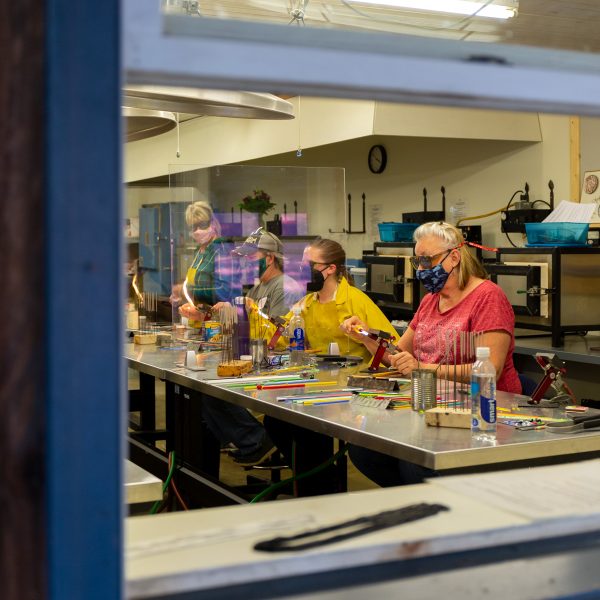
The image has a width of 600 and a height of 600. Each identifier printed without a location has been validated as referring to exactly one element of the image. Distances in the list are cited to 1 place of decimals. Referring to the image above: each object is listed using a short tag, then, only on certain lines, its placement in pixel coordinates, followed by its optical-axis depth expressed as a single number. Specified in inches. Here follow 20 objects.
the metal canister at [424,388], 128.3
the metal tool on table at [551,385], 126.5
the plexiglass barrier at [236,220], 235.5
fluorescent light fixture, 178.7
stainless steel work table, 104.4
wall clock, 340.2
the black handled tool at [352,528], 45.4
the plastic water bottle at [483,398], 112.0
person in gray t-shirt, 215.2
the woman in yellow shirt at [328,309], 195.9
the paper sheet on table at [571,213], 212.5
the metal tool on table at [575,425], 113.3
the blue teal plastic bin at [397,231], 283.3
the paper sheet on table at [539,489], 52.4
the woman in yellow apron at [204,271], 237.3
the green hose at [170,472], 189.4
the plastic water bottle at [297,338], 183.9
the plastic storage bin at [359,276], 297.6
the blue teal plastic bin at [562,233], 210.7
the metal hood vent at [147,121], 181.6
